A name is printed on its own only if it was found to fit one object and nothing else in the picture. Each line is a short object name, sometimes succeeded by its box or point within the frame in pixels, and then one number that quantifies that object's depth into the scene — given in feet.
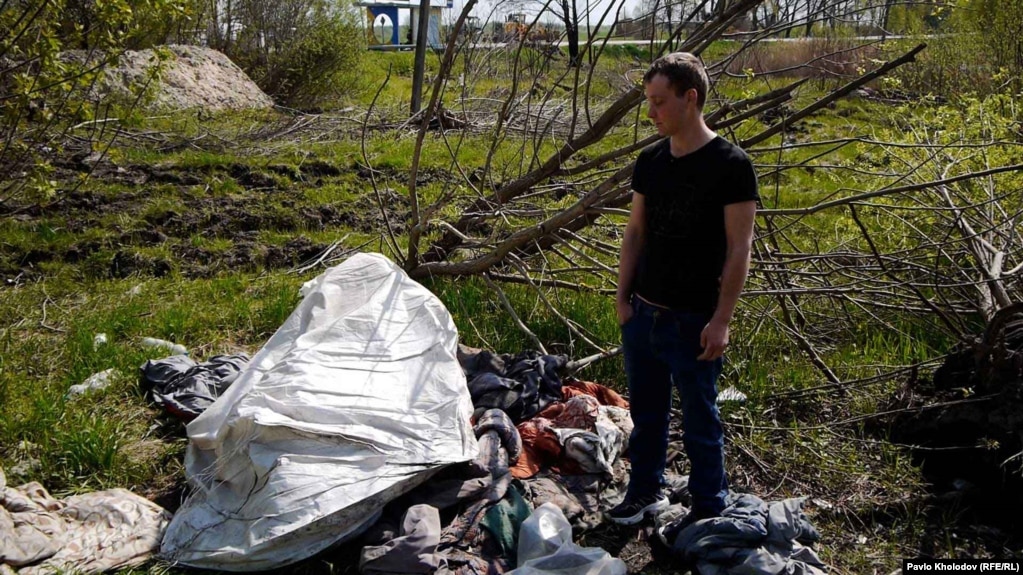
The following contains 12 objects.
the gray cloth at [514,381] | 13.34
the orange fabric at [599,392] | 14.14
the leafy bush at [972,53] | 31.19
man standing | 9.36
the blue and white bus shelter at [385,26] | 63.84
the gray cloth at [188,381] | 13.32
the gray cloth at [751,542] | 9.72
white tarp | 10.01
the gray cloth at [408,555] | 9.67
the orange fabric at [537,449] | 12.30
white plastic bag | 9.62
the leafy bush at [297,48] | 52.42
